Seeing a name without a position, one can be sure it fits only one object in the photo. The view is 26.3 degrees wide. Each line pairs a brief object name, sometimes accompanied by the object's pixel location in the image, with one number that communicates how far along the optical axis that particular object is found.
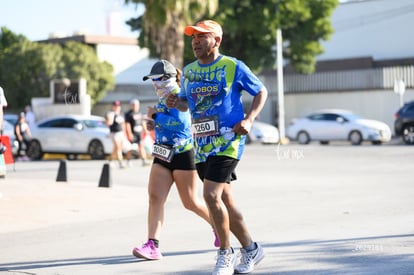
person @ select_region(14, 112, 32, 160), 28.47
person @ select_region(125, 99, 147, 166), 22.66
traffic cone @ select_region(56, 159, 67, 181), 18.01
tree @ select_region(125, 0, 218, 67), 29.06
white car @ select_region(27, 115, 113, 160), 27.77
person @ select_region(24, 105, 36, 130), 31.98
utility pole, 40.16
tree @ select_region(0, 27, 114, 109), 48.06
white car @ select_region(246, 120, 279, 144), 37.06
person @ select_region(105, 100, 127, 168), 22.34
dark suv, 32.84
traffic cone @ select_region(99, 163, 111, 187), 16.48
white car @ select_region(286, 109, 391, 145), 34.28
